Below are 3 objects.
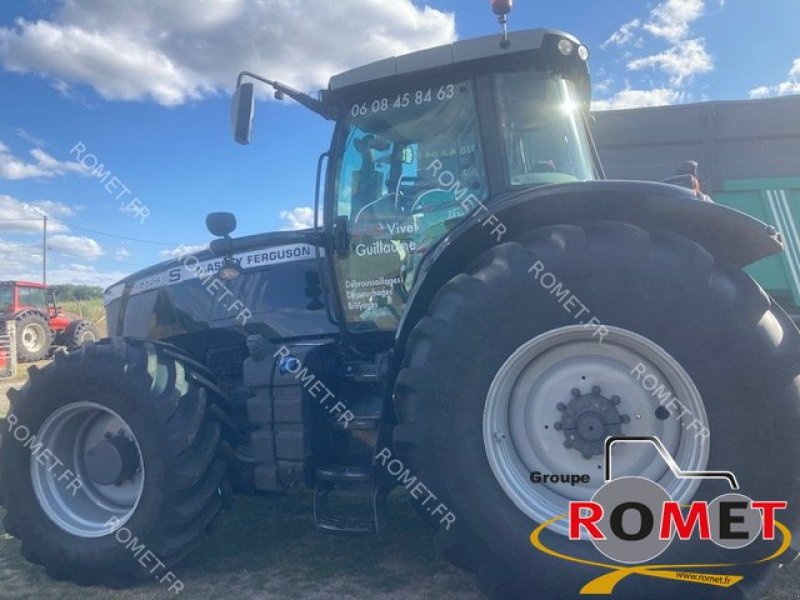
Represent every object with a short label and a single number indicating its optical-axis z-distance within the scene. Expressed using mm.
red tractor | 17922
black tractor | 2596
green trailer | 5500
